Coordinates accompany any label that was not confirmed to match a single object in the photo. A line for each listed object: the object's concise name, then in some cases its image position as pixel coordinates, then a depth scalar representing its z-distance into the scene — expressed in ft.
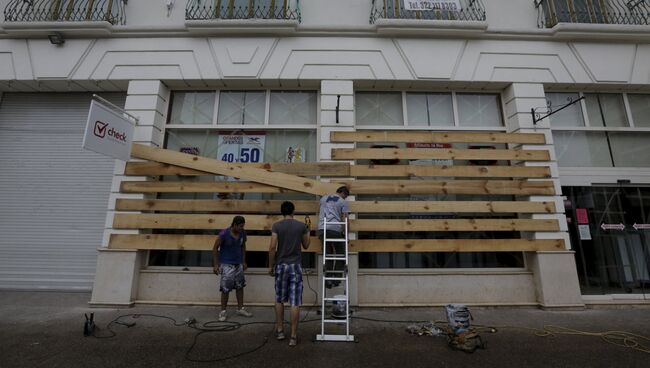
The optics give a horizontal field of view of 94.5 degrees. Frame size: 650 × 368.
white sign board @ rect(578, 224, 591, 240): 22.61
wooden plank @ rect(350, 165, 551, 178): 21.93
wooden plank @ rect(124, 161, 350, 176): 21.48
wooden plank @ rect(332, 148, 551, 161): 22.18
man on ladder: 17.89
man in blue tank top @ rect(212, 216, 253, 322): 18.02
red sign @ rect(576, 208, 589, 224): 22.85
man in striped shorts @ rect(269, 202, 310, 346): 14.35
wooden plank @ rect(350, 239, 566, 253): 20.61
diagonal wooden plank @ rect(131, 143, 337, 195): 20.99
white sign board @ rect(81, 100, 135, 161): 18.61
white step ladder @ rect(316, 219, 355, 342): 14.48
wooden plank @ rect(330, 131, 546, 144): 22.75
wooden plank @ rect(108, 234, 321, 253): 20.90
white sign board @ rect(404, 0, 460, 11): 25.25
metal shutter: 23.21
